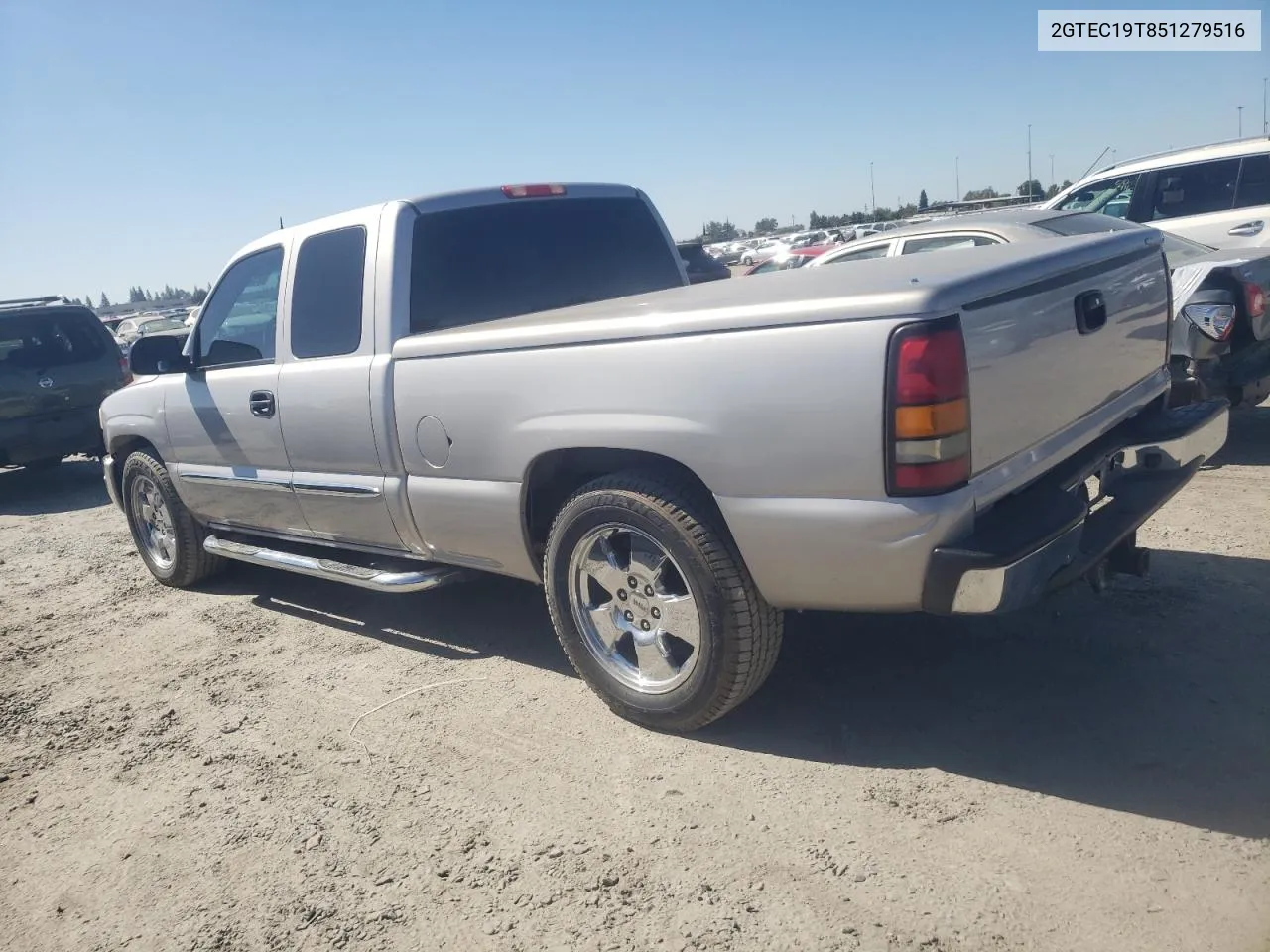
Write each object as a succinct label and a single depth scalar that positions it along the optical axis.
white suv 8.09
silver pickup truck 2.64
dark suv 9.35
